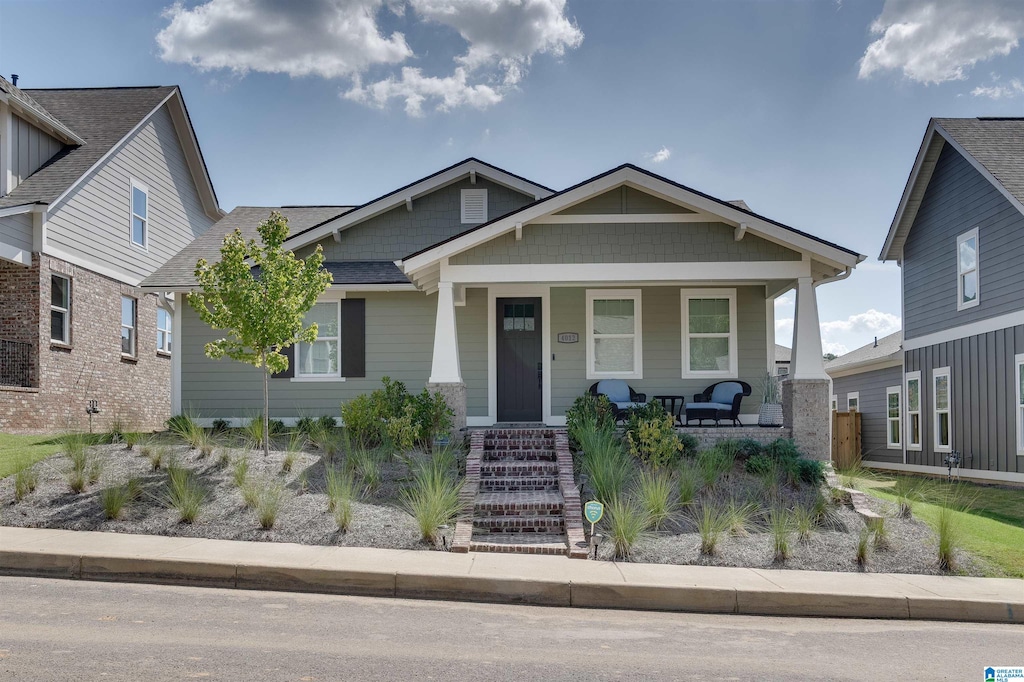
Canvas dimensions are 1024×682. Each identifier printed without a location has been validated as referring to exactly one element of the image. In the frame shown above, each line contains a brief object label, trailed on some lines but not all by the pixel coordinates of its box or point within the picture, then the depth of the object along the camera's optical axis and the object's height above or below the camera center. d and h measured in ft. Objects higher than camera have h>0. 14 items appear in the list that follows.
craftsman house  40.98 +4.86
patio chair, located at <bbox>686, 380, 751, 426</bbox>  43.14 -1.32
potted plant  43.32 -1.35
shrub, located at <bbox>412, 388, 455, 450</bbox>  39.99 -1.96
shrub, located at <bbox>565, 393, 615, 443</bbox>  39.63 -1.88
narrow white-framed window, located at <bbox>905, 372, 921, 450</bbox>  61.67 -2.52
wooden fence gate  72.02 -5.49
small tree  37.19 +3.97
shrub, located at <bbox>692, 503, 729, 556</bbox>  27.71 -5.38
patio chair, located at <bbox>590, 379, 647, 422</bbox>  45.29 -0.81
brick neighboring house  49.66 +9.44
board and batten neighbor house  48.29 +5.48
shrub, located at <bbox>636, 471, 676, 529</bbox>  30.32 -4.70
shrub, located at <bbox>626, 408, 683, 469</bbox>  37.11 -2.99
